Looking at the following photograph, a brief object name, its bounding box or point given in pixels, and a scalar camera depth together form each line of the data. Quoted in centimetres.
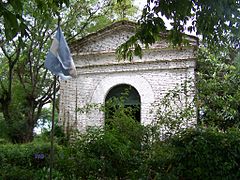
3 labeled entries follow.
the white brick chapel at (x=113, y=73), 1245
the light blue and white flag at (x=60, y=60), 638
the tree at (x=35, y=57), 1531
